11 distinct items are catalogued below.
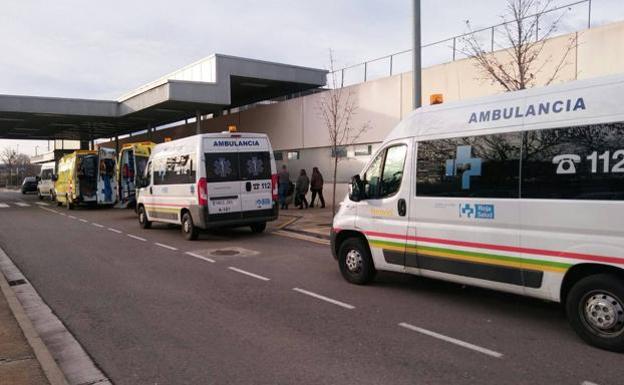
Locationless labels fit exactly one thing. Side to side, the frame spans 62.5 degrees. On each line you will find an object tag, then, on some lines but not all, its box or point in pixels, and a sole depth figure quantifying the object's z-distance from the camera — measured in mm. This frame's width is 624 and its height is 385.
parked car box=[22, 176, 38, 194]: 50188
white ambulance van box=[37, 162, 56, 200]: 33406
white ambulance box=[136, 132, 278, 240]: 12164
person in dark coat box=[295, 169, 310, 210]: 21000
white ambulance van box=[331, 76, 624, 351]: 4785
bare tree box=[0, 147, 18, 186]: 89812
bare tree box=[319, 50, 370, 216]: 20647
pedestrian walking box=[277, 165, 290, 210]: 21328
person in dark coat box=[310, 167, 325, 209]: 20516
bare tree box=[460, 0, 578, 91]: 12094
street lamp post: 10992
